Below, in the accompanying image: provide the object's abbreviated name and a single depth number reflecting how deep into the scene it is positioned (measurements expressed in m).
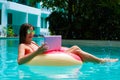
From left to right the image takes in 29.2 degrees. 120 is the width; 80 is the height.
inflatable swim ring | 4.04
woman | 3.65
